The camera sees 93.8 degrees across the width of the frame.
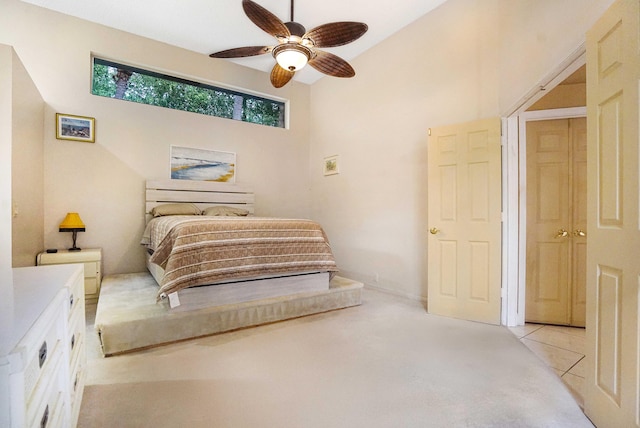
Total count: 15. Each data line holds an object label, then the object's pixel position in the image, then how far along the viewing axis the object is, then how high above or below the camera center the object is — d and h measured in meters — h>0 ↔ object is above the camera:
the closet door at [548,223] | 3.09 -0.11
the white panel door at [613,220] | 1.32 -0.03
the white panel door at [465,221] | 2.97 -0.09
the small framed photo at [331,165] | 5.11 +0.83
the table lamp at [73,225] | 3.49 -0.15
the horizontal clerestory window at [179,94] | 4.07 +1.81
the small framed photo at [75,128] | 3.68 +1.06
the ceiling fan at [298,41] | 2.48 +1.56
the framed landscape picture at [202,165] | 4.48 +0.74
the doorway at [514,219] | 2.94 -0.06
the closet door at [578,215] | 3.01 -0.02
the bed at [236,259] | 2.45 -0.42
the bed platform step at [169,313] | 2.22 -0.88
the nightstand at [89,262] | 3.27 -0.56
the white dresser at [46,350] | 0.71 -0.43
